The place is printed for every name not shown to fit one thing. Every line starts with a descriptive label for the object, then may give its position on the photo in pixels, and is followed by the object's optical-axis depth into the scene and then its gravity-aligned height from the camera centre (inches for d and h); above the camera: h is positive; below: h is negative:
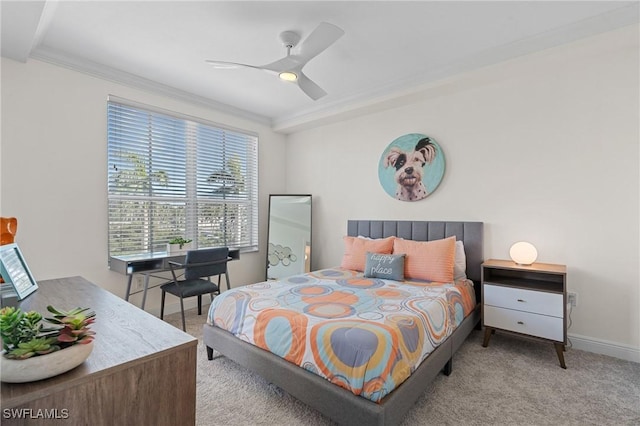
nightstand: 97.4 -30.1
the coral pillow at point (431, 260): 115.6 -18.8
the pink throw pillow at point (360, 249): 134.8 -16.9
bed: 60.4 -39.0
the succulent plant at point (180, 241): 137.5 -13.7
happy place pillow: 118.6 -21.7
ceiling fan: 82.6 +46.6
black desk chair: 121.6 -25.5
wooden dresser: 30.3 -18.9
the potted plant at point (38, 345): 30.1 -14.0
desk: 116.3 -20.6
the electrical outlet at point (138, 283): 134.6 -31.5
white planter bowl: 29.6 -15.4
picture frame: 60.2 -12.4
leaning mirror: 179.8 -15.0
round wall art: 139.8 +20.9
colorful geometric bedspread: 63.6 -27.9
